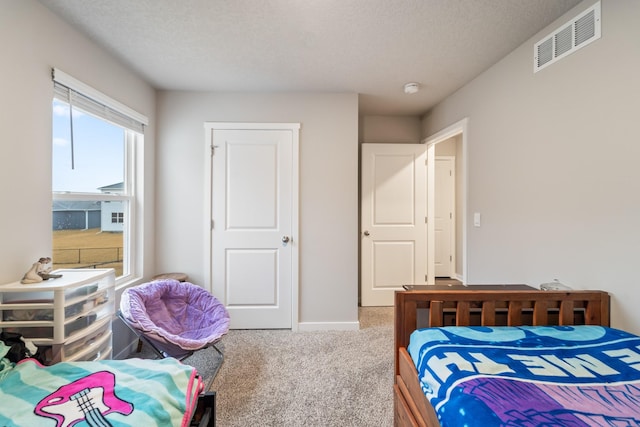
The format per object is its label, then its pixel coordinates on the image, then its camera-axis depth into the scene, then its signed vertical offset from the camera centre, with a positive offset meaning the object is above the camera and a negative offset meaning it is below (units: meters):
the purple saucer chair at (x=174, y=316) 1.74 -0.79
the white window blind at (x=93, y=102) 1.70 +0.80
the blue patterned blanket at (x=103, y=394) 0.87 -0.66
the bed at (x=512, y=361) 0.77 -0.54
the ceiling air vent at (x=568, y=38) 1.44 +1.02
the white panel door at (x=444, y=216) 4.51 -0.05
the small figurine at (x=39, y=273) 1.38 -0.32
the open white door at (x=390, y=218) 3.39 -0.07
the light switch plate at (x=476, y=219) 2.39 -0.05
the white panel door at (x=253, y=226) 2.76 -0.14
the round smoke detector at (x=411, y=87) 2.59 +1.21
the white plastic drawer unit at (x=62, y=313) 1.30 -0.51
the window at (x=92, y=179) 1.77 +0.25
